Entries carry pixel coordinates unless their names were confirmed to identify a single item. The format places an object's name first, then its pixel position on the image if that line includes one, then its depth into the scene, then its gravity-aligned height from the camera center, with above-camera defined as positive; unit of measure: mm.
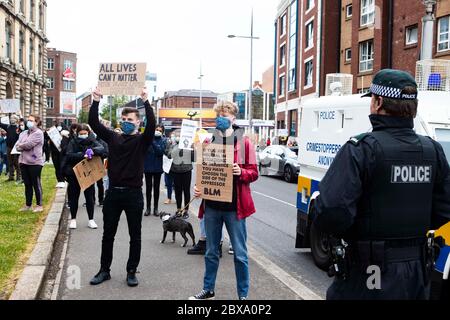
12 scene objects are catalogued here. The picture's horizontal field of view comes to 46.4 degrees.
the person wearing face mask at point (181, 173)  9891 -834
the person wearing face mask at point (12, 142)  16500 -518
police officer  2682 -368
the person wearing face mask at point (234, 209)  5023 -767
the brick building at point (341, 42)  28297 +5941
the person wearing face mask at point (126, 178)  5836 -562
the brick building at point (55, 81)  102625 +9049
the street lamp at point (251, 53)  39094 +5913
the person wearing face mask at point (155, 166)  11094 -813
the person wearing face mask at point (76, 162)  8953 -609
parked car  20847 -1340
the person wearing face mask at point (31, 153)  9828 -513
